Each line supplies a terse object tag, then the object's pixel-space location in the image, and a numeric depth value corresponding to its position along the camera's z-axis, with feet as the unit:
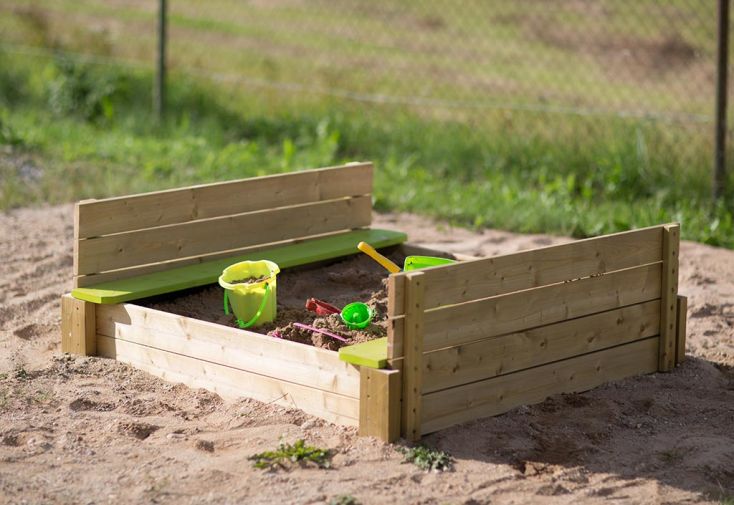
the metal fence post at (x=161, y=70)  61.21
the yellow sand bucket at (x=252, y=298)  30.73
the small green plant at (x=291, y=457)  24.16
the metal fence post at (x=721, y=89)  45.60
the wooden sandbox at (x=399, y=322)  25.45
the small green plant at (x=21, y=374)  29.45
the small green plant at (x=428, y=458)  24.21
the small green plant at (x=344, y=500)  22.35
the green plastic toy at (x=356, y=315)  30.58
